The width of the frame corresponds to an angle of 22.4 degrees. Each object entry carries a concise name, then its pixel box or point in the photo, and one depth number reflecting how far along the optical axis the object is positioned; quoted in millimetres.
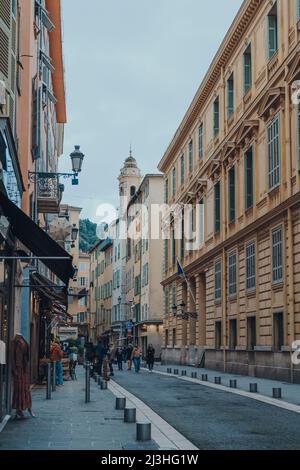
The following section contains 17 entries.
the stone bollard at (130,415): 13094
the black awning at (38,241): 11918
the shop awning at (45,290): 21539
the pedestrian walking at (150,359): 39938
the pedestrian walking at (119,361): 42175
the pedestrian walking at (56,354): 24484
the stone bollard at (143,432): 10594
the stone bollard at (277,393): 19566
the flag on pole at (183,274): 44019
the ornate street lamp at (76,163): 21062
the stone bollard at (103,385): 23812
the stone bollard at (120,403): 15938
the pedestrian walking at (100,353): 31484
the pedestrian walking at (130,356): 44844
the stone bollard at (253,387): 21969
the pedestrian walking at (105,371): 28588
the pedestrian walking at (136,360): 40125
